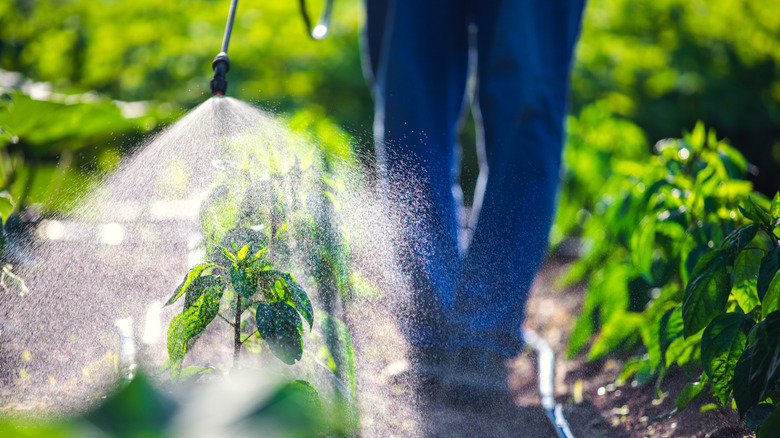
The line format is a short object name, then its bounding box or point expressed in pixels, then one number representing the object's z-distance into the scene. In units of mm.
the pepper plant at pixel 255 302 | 2667
